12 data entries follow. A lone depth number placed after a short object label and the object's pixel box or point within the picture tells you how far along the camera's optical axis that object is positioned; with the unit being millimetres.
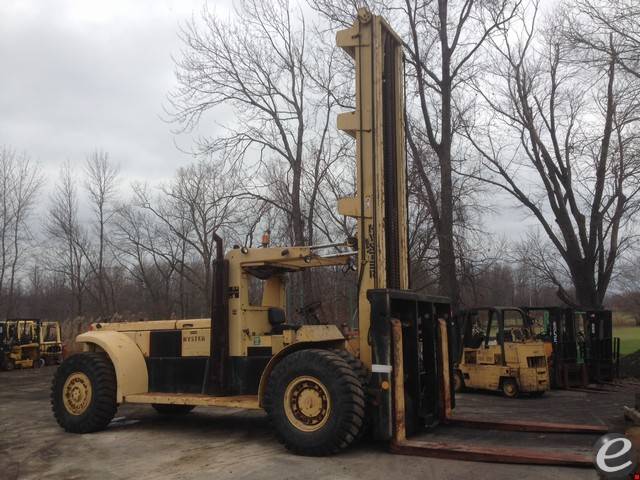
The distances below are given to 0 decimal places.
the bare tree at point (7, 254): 45625
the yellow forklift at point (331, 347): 7840
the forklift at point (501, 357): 14688
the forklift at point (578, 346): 16828
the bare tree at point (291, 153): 25719
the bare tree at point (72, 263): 47750
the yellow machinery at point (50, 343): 28625
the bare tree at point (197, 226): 39844
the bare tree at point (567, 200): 24062
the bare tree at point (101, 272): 45750
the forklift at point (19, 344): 26969
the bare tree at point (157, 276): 44188
